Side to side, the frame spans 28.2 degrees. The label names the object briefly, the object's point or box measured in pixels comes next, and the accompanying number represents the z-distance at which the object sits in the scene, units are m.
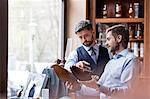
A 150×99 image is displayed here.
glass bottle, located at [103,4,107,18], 3.84
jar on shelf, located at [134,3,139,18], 3.73
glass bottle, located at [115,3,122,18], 3.77
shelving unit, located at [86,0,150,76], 3.60
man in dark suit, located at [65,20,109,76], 2.50
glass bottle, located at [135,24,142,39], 3.74
